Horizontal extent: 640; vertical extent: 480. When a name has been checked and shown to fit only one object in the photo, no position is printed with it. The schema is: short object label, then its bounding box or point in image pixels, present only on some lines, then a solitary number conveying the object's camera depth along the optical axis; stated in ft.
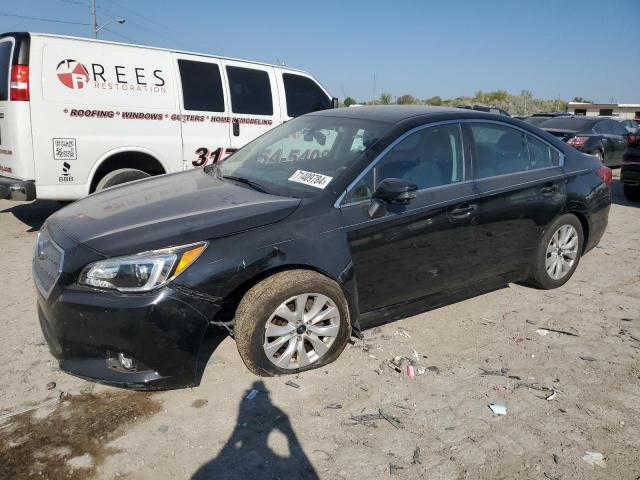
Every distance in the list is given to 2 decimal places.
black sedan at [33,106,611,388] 8.95
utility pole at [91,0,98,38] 97.60
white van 17.53
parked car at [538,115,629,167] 41.16
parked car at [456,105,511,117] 74.46
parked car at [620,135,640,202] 29.27
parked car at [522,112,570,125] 55.84
